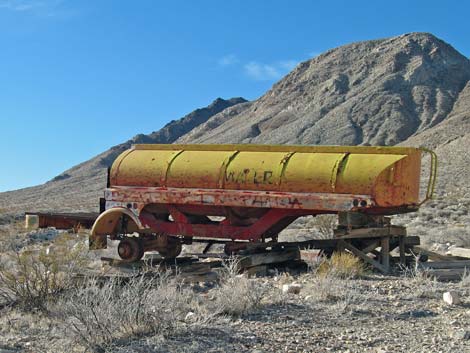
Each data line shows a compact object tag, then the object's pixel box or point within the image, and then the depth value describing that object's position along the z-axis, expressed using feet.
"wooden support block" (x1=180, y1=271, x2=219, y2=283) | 32.37
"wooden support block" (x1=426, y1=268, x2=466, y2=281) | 33.19
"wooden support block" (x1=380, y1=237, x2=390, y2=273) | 37.32
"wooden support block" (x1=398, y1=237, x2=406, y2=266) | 38.99
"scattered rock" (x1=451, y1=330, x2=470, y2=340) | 21.12
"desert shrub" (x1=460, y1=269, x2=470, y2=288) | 31.40
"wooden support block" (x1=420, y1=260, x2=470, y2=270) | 35.82
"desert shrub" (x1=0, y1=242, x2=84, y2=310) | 26.58
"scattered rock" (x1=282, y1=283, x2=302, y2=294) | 29.30
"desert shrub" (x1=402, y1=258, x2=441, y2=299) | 28.76
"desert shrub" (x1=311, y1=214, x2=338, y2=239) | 54.39
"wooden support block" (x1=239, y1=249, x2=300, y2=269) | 34.73
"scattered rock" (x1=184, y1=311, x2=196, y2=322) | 23.16
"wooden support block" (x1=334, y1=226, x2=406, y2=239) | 36.31
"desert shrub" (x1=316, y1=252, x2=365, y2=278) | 32.63
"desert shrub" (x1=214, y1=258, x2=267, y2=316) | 24.40
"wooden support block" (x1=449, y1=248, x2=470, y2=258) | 42.97
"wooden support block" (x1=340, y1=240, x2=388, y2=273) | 36.40
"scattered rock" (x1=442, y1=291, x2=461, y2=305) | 26.81
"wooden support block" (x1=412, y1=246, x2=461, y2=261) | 39.93
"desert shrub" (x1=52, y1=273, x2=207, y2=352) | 20.08
